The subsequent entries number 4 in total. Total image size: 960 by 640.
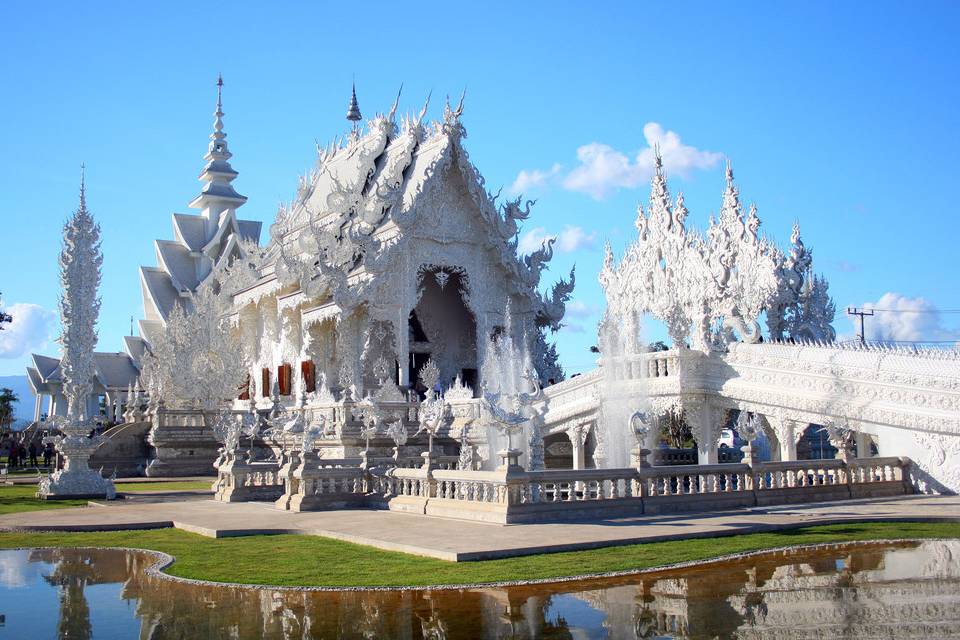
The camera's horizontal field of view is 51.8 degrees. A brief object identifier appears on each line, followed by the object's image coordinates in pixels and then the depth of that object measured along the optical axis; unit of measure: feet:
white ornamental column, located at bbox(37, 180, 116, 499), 63.67
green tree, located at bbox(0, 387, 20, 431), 154.10
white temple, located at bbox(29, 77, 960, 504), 53.52
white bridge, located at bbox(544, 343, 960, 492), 50.80
